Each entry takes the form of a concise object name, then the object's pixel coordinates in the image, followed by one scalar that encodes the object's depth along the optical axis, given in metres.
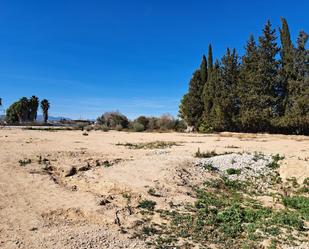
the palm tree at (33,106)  70.33
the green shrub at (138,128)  43.40
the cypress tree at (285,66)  29.36
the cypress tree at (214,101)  34.39
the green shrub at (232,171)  10.25
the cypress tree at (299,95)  27.08
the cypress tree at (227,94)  33.19
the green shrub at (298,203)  7.12
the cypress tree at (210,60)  40.91
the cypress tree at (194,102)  40.45
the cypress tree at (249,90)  30.63
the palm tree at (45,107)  72.18
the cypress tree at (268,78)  29.95
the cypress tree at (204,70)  41.39
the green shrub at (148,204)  6.92
